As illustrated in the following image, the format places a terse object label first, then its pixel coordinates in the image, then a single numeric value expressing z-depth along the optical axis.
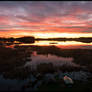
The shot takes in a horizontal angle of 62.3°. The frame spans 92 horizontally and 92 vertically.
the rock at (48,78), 10.70
